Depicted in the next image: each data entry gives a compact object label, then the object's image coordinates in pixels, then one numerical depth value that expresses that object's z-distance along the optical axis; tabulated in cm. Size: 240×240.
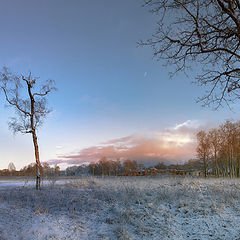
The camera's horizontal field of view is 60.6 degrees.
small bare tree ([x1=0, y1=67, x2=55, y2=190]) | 1495
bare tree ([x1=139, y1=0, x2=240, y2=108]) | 648
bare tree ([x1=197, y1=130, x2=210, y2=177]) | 3509
